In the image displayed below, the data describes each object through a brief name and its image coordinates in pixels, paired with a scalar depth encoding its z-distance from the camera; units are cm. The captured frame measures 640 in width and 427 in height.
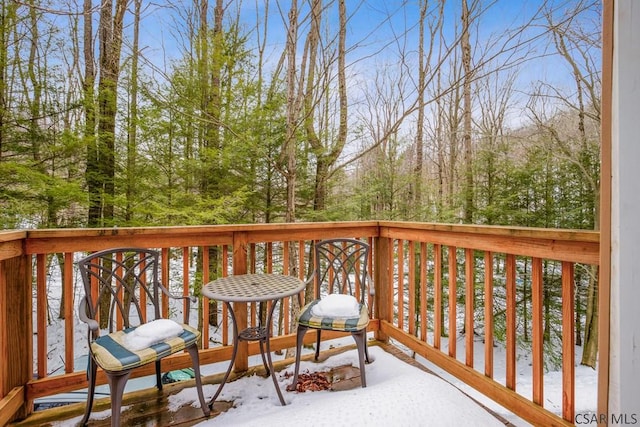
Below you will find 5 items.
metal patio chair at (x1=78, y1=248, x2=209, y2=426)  149
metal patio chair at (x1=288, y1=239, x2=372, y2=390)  200
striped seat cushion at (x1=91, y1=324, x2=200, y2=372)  148
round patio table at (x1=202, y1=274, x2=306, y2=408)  181
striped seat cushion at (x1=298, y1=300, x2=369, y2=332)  197
